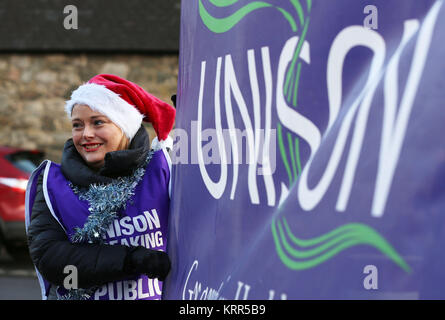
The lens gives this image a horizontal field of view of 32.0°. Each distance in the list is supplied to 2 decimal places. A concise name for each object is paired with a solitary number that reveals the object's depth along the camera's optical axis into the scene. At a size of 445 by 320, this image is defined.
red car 8.94
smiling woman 2.42
